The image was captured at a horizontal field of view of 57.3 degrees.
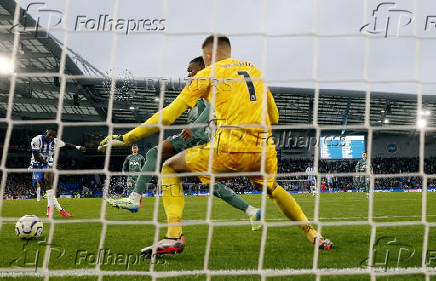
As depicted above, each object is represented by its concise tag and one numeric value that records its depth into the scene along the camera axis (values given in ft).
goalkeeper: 10.28
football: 14.48
